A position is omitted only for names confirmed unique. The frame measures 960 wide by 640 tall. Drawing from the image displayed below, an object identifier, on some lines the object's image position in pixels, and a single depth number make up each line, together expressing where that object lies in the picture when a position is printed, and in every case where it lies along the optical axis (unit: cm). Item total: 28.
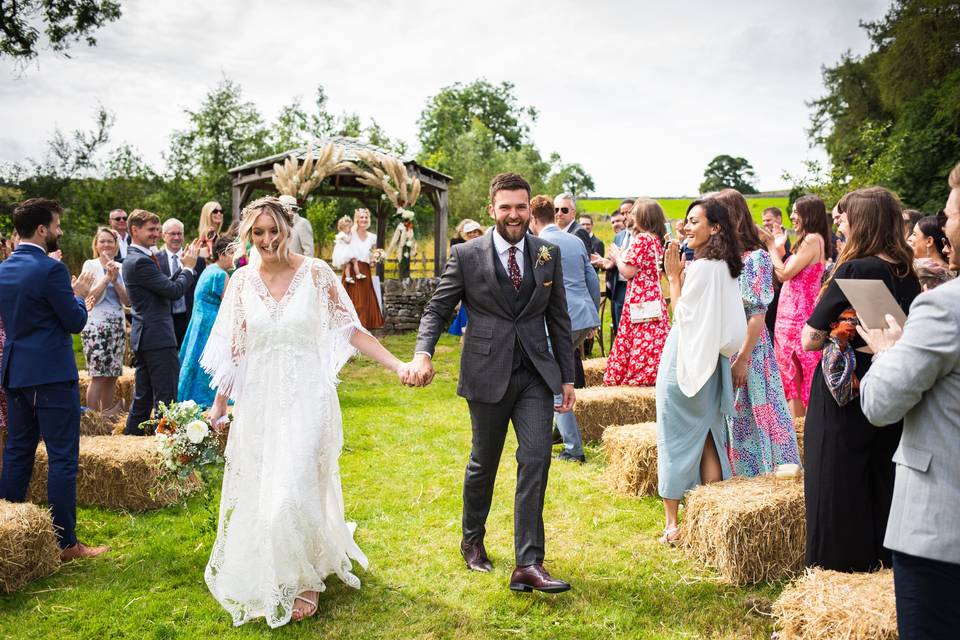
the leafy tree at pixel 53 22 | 1864
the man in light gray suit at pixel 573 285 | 736
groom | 447
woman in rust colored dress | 1487
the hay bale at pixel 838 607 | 310
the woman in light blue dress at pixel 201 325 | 766
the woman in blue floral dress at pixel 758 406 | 543
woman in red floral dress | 766
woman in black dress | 364
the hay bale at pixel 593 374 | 991
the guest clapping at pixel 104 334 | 840
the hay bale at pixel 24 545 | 452
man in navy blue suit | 494
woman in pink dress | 704
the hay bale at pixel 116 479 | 612
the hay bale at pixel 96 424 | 778
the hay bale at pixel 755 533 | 450
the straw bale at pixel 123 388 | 948
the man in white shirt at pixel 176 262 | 876
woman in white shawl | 492
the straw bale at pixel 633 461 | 614
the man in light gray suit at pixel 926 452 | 229
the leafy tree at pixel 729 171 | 8519
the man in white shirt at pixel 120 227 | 1014
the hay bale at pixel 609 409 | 794
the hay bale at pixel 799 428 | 666
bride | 416
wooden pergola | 1666
